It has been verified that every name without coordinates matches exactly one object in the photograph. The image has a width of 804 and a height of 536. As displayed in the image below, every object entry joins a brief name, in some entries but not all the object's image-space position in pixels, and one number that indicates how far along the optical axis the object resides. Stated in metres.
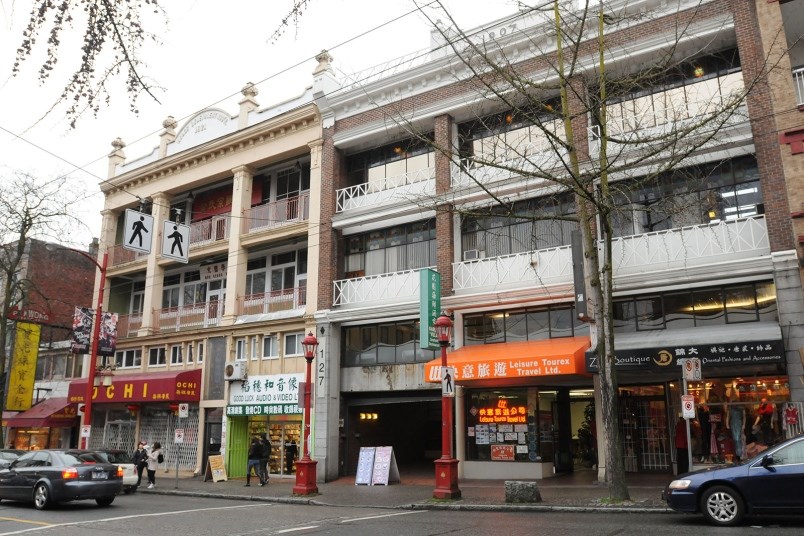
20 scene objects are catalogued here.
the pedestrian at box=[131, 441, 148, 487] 22.95
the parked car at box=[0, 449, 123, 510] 15.10
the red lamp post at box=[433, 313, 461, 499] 15.62
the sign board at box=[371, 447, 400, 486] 20.44
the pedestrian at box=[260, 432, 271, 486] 21.83
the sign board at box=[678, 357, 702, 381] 14.19
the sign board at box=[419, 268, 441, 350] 20.14
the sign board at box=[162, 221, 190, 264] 22.75
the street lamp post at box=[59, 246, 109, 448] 24.29
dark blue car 9.95
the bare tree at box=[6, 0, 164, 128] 4.00
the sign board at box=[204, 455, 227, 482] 23.64
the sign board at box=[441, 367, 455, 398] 16.19
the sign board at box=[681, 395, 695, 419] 13.98
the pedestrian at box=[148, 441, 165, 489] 23.06
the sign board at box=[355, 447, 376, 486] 20.70
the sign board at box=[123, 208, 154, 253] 21.27
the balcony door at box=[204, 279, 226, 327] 27.86
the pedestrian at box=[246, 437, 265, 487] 21.72
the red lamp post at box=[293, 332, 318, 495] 18.23
